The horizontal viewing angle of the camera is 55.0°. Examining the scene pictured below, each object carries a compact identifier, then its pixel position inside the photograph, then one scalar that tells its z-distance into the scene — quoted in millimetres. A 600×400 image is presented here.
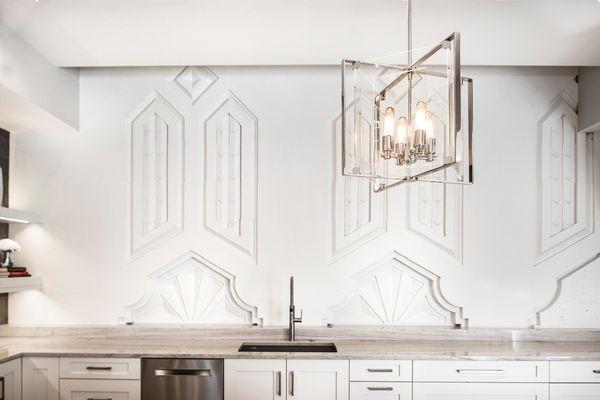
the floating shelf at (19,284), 3271
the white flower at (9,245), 3500
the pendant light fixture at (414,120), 1669
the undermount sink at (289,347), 3451
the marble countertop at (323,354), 3090
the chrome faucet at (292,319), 3488
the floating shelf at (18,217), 3249
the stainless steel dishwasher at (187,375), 3104
